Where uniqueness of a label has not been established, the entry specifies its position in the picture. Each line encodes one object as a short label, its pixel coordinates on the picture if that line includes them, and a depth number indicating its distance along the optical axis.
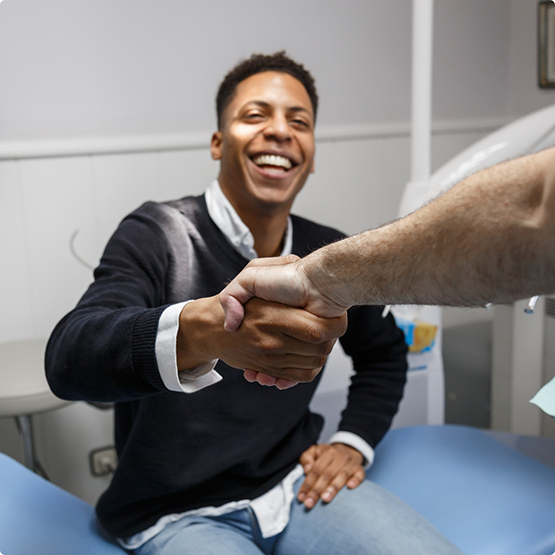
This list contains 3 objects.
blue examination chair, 1.04
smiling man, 0.81
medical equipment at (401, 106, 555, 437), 1.46
